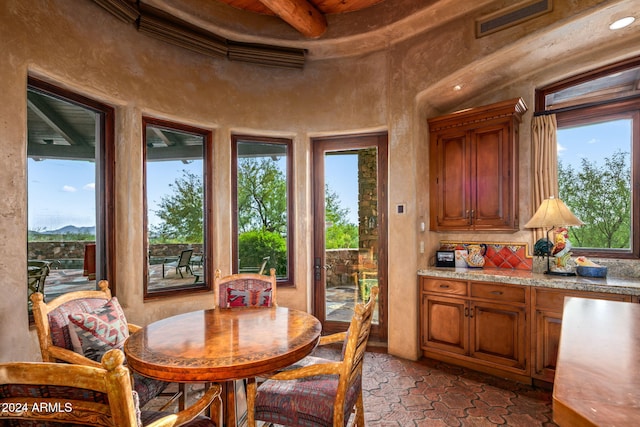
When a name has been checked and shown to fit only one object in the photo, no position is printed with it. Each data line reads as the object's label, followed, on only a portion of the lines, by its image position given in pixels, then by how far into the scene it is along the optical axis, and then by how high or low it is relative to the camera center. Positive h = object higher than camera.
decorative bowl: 2.81 -0.50
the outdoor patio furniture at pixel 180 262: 3.44 -0.48
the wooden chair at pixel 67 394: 0.89 -0.48
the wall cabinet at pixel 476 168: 3.29 +0.48
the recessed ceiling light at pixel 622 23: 2.58 +1.51
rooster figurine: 3.00 -0.33
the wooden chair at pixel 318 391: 1.65 -0.95
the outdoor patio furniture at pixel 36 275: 2.52 -0.44
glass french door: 4.00 -0.12
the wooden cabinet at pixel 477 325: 2.92 -1.05
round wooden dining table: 1.50 -0.69
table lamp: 2.89 -0.03
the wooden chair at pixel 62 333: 1.83 -0.66
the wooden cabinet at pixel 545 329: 2.72 -0.96
